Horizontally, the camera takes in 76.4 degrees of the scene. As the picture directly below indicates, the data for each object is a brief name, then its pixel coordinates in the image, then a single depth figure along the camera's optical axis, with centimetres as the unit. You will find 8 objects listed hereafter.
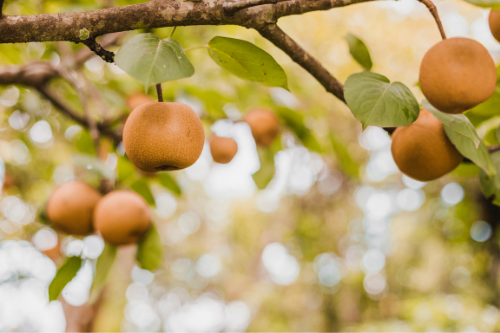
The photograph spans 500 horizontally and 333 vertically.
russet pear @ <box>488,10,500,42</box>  58
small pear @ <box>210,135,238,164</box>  128
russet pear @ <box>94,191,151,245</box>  83
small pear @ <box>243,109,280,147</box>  127
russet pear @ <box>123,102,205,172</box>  46
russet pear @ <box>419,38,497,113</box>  47
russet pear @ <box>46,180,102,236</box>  91
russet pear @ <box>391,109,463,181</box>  59
